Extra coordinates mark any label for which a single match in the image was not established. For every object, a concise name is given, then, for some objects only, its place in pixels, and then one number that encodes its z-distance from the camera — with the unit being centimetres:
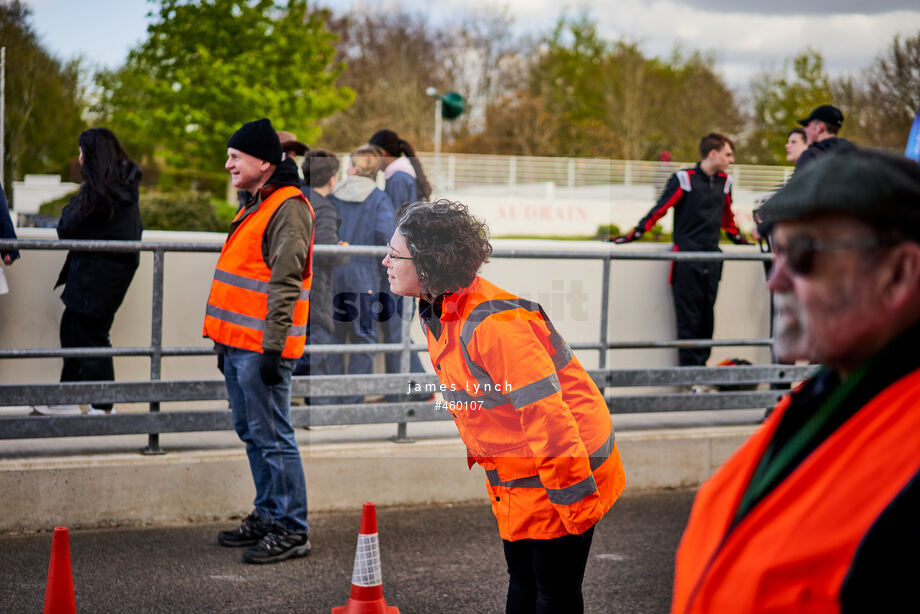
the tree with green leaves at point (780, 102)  4534
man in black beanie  506
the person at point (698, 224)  817
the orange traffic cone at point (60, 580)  371
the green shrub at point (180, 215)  2119
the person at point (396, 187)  665
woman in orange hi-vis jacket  289
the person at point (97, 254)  645
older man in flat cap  125
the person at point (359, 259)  658
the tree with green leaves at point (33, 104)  1793
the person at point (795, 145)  867
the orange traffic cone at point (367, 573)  417
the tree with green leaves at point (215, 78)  3262
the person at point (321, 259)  659
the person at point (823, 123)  817
